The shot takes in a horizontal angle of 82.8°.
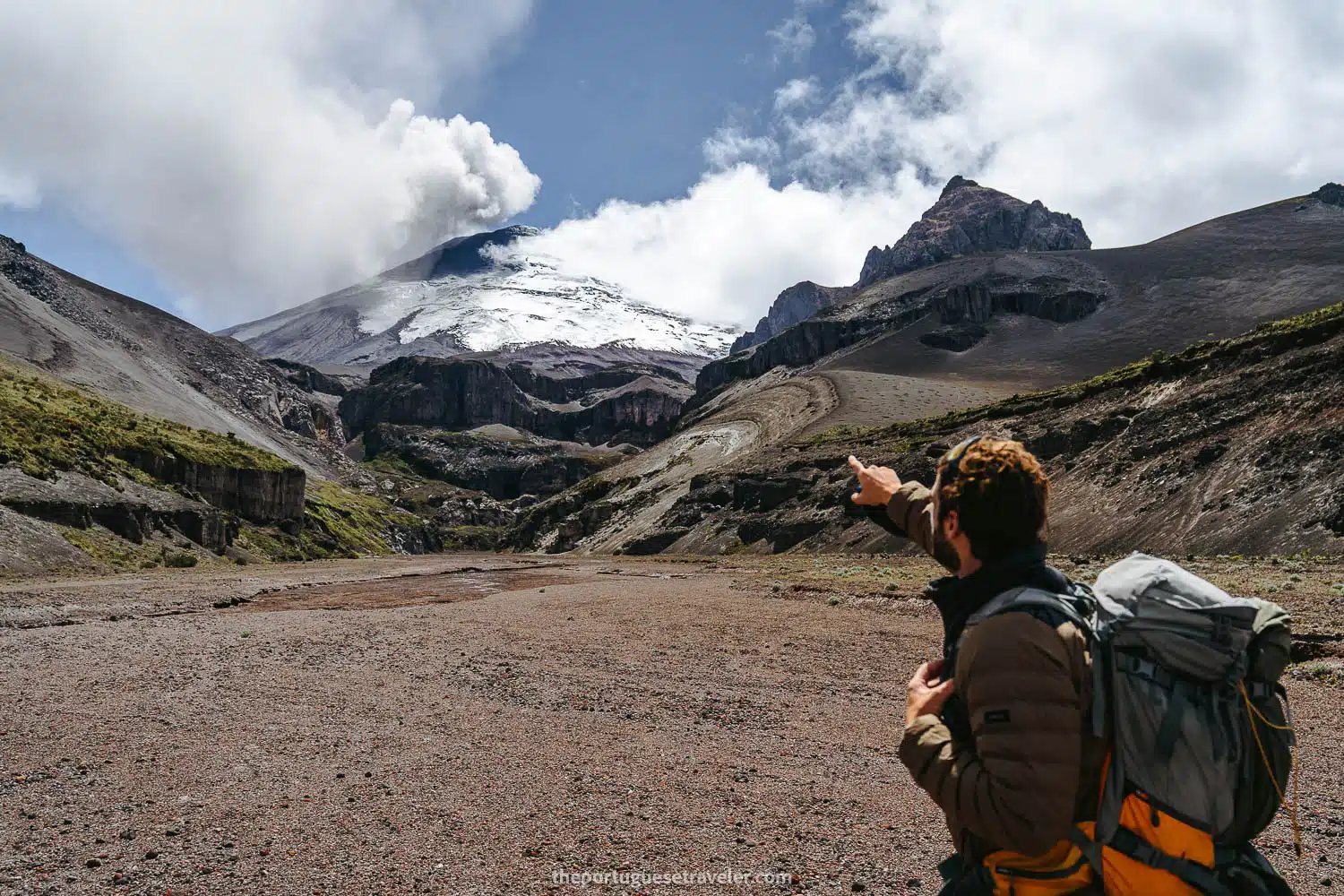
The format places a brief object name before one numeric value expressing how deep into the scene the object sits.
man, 2.16
